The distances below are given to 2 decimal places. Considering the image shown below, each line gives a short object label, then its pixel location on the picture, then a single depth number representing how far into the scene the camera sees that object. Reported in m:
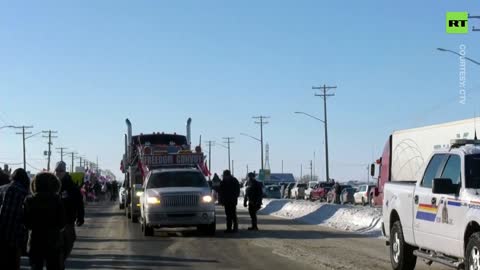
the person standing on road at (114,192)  67.36
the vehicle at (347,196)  58.31
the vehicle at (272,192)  68.12
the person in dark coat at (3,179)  10.99
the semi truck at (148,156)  27.45
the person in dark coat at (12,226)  8.66
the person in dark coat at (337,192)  58.13
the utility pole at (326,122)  71.75
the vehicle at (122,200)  41.09
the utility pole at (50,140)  135.88
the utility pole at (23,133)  113.25
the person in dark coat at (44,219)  9.08
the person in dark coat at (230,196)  23.64
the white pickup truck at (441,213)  10.40
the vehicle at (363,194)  53.58
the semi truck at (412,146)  25.80
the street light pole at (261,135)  96.16
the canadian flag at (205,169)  27.33
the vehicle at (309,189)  69.25
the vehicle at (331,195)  59.66
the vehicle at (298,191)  72.19
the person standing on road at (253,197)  24.91
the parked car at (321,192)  65.30
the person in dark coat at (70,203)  10.69
